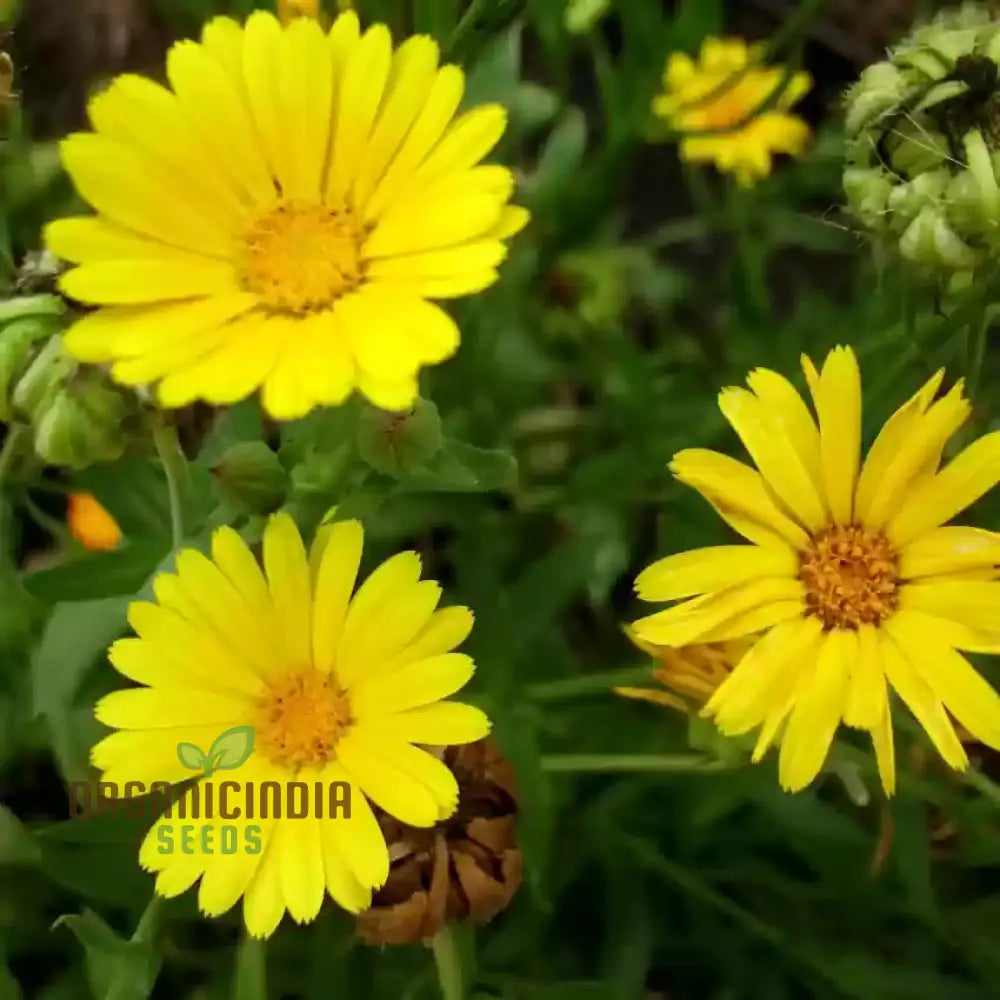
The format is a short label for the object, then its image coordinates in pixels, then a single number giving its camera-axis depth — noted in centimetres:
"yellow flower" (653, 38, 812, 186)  53
